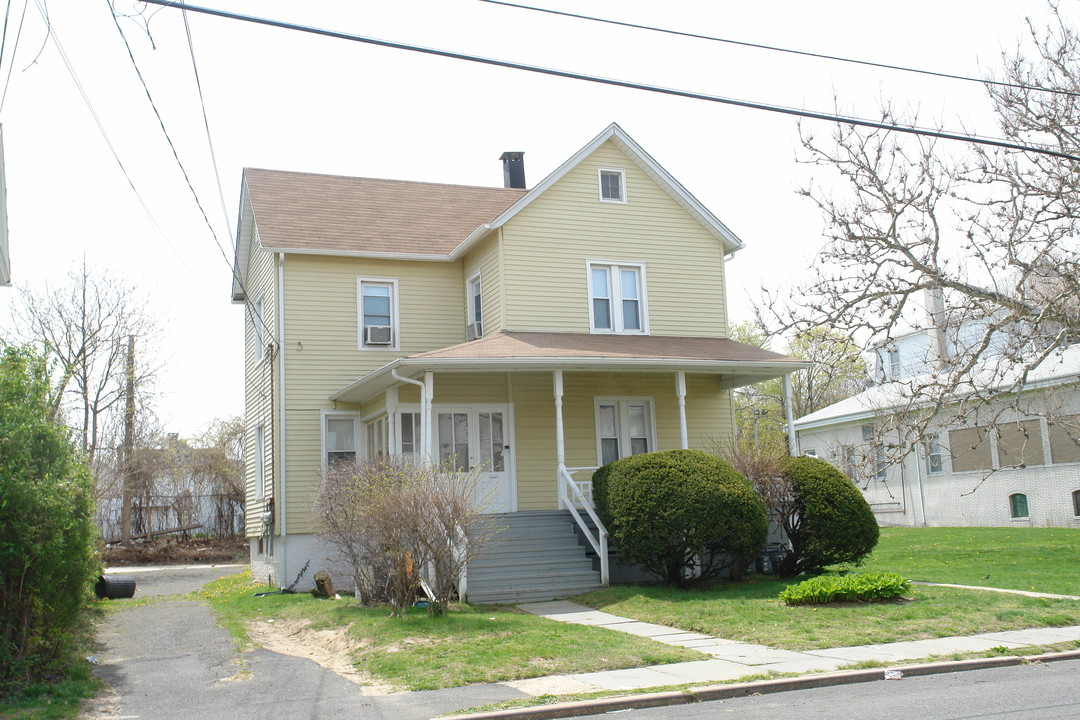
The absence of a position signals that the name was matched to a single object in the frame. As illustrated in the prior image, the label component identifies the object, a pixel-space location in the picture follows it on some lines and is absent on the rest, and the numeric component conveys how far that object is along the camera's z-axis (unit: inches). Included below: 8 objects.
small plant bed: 495.8
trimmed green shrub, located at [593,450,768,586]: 559.5
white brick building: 1048.8
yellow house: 717.3
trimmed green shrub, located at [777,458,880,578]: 592.1
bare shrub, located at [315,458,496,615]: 495.8
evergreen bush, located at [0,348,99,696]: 340.5
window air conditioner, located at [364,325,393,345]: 778.2
